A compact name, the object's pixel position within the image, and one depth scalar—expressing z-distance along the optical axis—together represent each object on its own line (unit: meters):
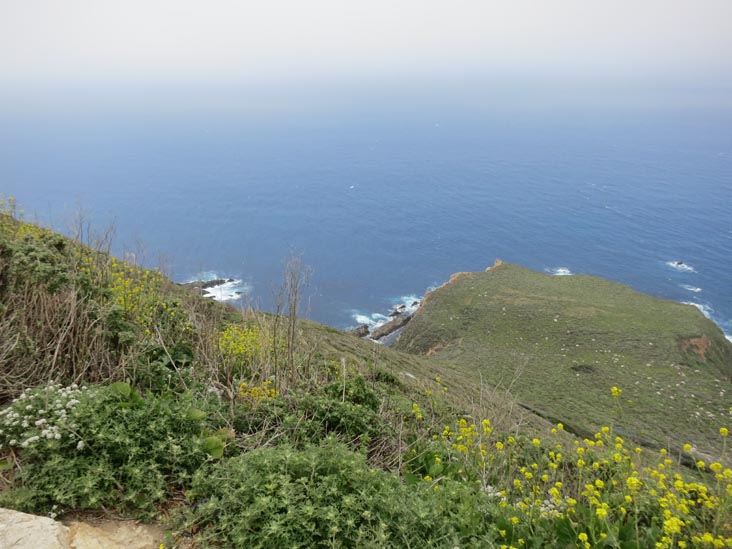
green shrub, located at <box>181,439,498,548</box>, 3.77
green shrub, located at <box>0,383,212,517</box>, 4.01
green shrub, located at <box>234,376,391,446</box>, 5.57
